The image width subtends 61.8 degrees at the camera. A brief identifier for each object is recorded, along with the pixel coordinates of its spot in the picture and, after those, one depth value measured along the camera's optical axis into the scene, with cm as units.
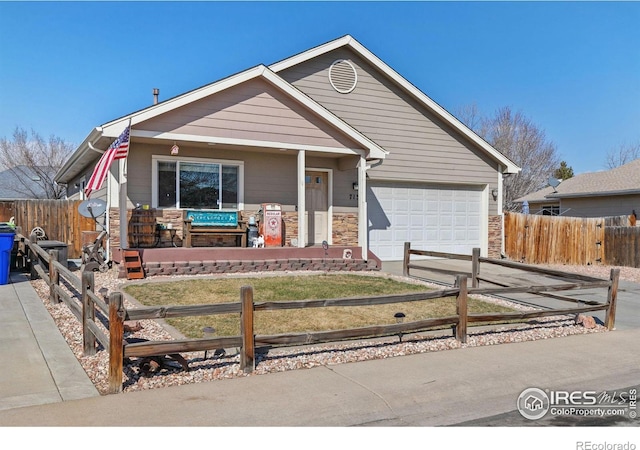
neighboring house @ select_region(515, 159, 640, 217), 2319
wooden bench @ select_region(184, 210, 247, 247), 1323
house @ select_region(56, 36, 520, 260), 1277
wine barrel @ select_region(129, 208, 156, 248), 1275
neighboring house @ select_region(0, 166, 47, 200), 3180
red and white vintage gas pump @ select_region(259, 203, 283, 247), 1371
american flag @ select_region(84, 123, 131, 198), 1131
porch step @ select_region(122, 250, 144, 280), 1117
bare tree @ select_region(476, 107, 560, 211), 3456
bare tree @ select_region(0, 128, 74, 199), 3011
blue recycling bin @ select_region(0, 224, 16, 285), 1049
